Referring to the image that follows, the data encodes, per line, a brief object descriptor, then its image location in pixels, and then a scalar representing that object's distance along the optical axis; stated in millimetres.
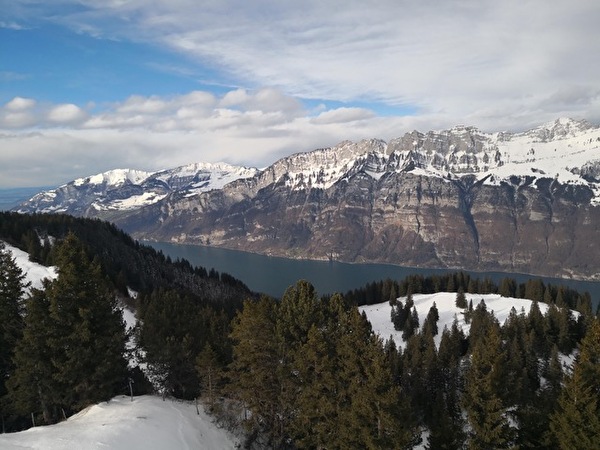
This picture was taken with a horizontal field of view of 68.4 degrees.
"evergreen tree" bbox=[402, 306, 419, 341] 102250
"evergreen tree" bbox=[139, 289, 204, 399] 40500
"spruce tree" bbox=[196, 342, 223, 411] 37156
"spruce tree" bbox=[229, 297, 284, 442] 34125
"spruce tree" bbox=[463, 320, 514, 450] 27609
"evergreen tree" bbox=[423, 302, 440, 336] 99000
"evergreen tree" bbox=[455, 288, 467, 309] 117188
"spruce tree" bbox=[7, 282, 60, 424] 32781
